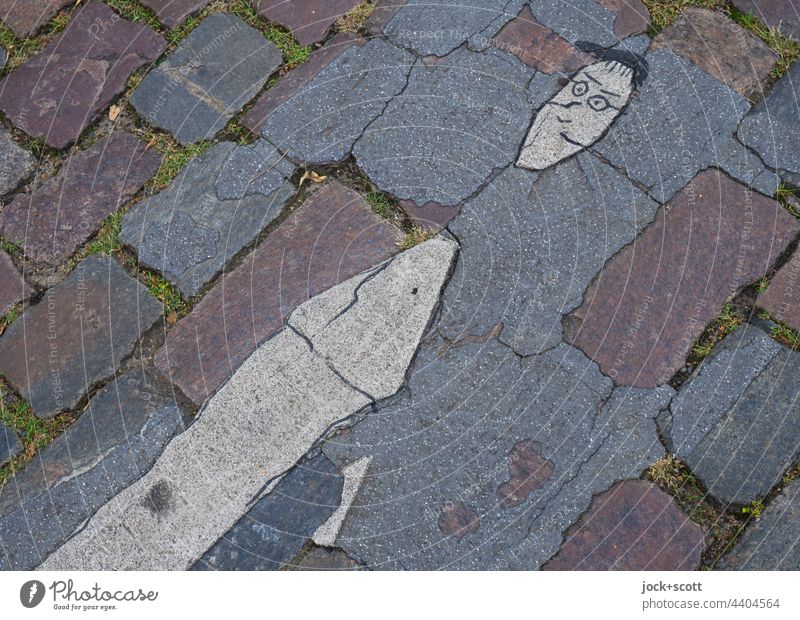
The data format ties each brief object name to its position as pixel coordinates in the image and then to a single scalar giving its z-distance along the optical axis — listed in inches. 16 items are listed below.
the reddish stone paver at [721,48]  95.6
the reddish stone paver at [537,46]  97.5
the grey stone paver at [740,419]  82.7
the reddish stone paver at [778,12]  96.9
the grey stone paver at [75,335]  90.7
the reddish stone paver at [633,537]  81.1
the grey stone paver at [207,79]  99.3
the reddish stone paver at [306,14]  101.6
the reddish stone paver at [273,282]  89.6
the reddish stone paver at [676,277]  86.6
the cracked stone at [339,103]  96.3
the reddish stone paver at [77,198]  96.0
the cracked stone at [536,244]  88.5
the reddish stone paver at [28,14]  106.6
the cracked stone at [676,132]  92.0
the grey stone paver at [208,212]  93.3
